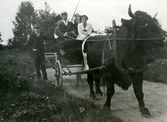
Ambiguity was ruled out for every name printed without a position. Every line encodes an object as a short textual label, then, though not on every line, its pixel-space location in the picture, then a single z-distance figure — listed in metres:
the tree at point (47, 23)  8.52
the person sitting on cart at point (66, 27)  7.84
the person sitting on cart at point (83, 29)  7.43
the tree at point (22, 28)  8.82
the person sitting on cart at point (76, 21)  8.26
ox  4.29
